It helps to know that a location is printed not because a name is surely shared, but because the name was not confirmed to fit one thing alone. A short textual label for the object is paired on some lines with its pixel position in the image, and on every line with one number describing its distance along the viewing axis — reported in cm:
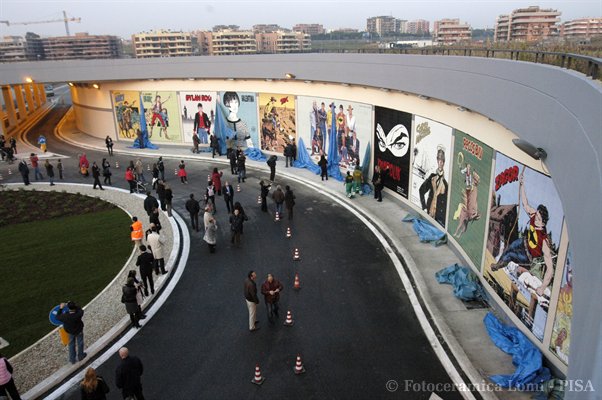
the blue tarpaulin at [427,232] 1557
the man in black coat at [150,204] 1747
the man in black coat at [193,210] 1727
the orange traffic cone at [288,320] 1130
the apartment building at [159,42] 14700
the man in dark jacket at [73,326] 977
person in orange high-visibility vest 1543
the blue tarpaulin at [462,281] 1211
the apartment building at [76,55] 19552
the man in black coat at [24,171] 2383
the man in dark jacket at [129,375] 834
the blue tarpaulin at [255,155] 2892
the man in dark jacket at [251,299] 1078
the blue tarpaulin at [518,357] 889
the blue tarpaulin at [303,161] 2578
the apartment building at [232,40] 13212
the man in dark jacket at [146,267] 1228
